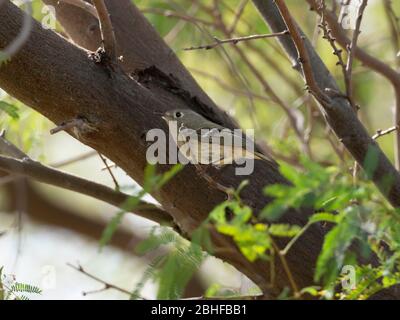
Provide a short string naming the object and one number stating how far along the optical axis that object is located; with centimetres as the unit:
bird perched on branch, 112
